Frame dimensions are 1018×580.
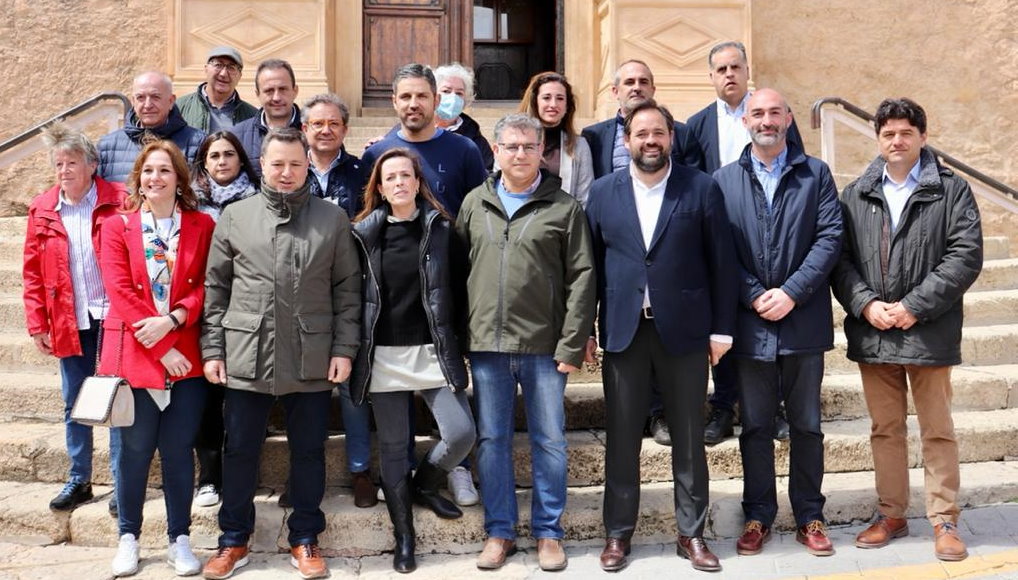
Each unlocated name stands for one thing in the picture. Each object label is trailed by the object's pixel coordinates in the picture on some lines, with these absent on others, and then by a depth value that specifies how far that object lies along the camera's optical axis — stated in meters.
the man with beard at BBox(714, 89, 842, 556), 3.94
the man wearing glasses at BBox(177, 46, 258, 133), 5.02
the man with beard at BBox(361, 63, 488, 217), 4.29
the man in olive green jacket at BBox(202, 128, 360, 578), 3.72
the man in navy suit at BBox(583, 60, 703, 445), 4.59
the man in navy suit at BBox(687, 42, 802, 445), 4.67
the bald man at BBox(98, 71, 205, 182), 4.45
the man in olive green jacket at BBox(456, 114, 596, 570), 3.82
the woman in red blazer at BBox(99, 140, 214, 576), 3.72
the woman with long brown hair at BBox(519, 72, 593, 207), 4.45
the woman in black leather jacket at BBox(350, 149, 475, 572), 3.85
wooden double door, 9.20
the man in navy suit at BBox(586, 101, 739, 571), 3.84
